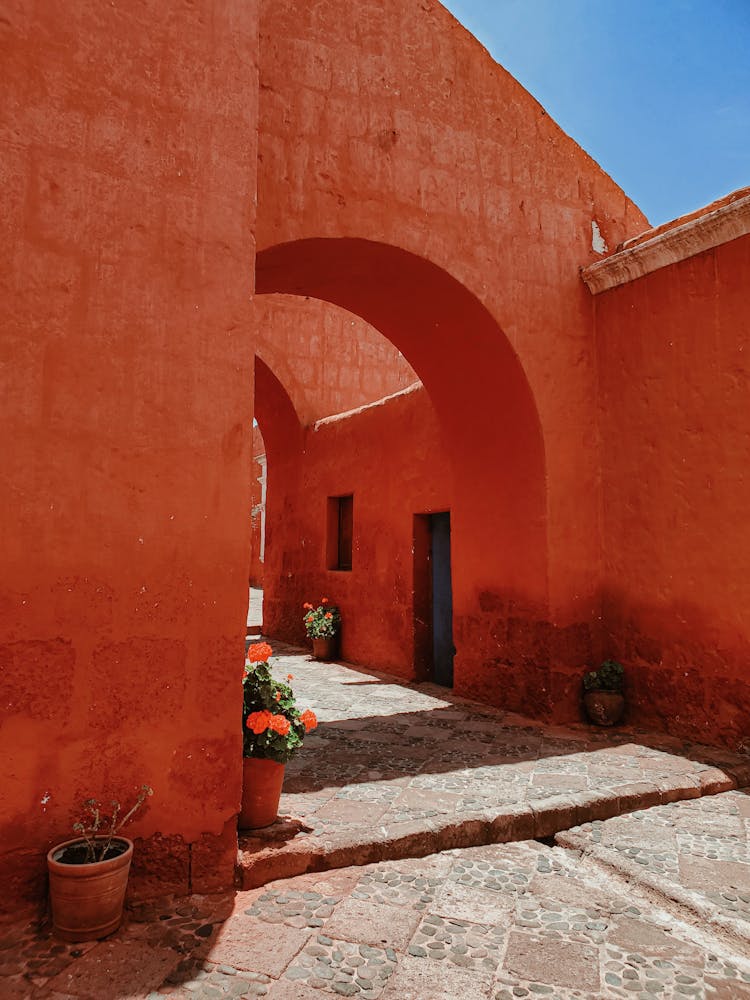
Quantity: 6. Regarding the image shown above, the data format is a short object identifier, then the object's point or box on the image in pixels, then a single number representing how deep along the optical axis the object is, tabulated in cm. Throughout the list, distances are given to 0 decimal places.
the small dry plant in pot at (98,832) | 267
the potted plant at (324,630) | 945
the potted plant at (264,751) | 332
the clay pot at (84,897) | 253
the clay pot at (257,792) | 332
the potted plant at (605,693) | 561
